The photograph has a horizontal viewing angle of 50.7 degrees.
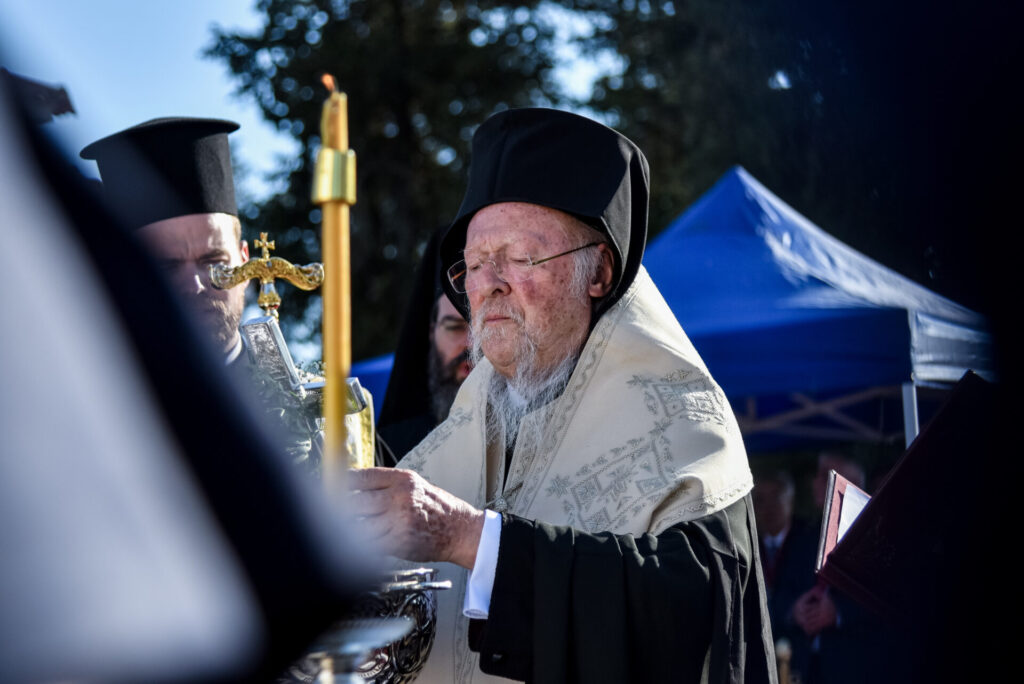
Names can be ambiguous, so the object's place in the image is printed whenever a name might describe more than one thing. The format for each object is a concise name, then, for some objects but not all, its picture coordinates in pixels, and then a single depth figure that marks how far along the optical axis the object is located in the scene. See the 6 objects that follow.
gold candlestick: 1.54
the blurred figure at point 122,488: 1.42
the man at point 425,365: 4.96
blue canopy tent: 5.86
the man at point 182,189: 3.31
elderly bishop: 2.47
